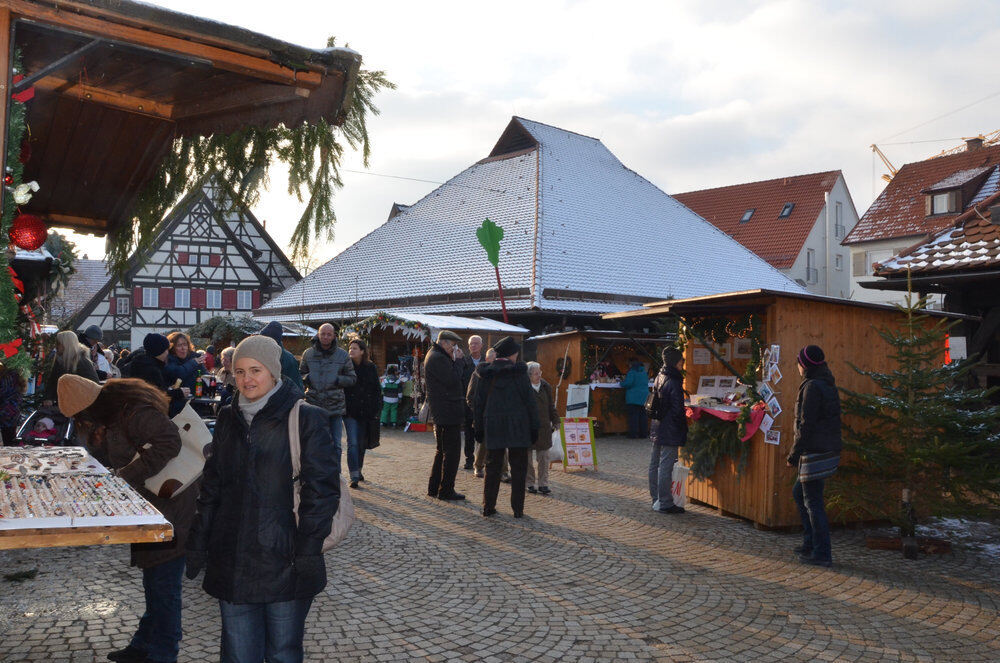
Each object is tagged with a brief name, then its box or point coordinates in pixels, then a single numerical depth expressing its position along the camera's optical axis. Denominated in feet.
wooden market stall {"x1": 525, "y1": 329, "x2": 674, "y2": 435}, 56.18
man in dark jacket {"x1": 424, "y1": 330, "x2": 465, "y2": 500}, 29.19
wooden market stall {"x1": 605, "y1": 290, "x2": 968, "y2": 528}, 25.53
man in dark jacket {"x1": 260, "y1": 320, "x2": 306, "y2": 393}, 25.43
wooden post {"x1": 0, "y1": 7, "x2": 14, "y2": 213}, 10.10
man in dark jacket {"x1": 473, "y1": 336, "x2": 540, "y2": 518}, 26.89
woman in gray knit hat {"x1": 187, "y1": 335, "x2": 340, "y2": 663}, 10.16
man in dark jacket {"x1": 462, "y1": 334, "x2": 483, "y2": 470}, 36.96
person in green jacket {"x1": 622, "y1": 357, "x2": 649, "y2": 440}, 55.21
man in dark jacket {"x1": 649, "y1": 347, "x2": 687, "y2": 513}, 28.48
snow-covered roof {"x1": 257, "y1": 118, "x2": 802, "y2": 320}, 77.30
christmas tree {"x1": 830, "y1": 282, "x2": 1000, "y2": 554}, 22.43
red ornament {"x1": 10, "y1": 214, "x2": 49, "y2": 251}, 17.87
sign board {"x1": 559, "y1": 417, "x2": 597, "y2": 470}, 37.91
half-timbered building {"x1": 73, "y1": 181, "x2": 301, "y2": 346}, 120.26
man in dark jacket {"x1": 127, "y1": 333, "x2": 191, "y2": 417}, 23.45
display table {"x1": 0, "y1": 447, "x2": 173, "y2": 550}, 7.87
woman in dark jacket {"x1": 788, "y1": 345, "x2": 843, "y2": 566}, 21.84
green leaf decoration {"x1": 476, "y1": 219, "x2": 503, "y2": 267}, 67.46
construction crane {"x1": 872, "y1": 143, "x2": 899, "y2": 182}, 169.86
